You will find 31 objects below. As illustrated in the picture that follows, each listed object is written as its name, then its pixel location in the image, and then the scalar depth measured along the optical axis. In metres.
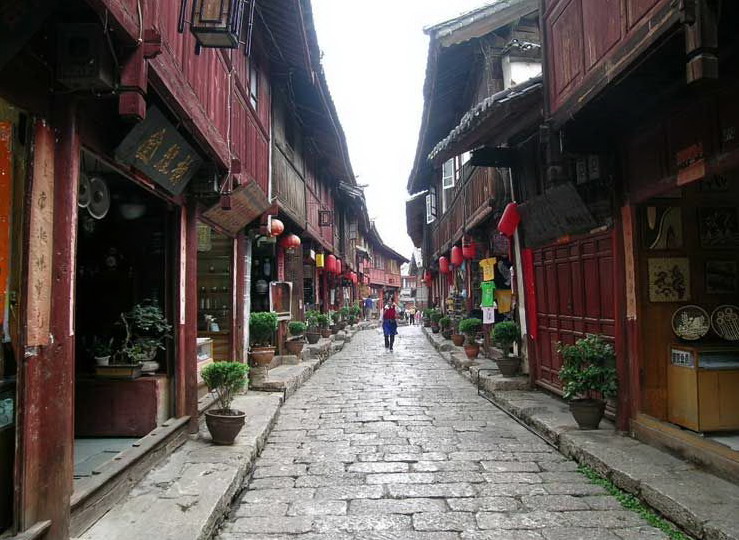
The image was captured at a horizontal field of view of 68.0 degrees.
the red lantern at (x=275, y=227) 12.10
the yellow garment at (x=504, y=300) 13.05
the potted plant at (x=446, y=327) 20.88
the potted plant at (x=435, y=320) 24.94
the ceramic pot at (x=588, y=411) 6.97
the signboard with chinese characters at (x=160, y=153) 4.79
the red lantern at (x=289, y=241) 14.34
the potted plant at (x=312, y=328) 18.81
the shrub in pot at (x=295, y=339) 14.49
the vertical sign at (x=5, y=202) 3.38
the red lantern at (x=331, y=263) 21.95
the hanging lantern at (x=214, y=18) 4.71
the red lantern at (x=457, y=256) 16.80
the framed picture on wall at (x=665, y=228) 6.61
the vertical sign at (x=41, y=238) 3.57
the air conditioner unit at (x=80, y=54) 3.61
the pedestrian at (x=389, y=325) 21.19
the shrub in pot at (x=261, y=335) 11.00
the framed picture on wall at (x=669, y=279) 6.57
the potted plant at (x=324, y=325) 20.00
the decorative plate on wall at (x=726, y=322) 6.33
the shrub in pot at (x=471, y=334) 14.34
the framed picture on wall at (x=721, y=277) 6.54
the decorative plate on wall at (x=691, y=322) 6.35
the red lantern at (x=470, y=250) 15.02
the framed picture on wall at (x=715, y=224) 6.60
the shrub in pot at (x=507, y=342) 10.97
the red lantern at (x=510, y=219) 10.12
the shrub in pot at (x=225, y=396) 6.46
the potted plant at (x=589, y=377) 6.96
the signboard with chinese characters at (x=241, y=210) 8.32
